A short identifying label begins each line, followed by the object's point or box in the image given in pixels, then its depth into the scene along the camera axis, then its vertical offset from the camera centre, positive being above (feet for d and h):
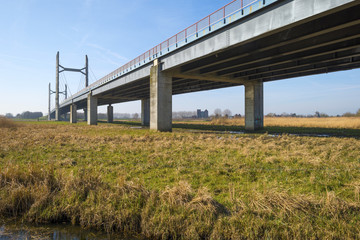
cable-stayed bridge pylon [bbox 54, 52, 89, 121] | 290.99 +80.82
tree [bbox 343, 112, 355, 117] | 270.73 +7.78
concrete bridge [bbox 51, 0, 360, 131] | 41.52 +20.98
